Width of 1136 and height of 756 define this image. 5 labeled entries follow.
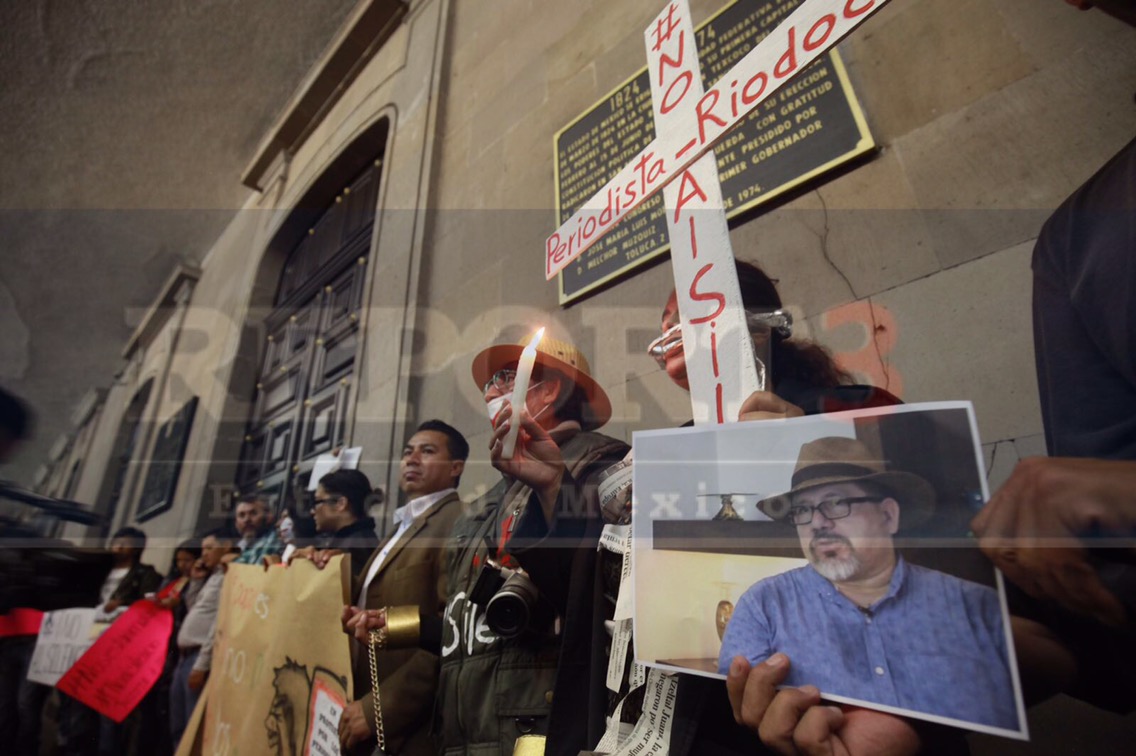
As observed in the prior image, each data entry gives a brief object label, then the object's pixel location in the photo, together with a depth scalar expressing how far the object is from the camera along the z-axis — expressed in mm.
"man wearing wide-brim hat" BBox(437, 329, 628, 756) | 995
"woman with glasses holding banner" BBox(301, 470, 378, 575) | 2213
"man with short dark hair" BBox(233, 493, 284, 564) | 3156
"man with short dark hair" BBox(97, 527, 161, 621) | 3418
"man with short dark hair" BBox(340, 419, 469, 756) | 1390
